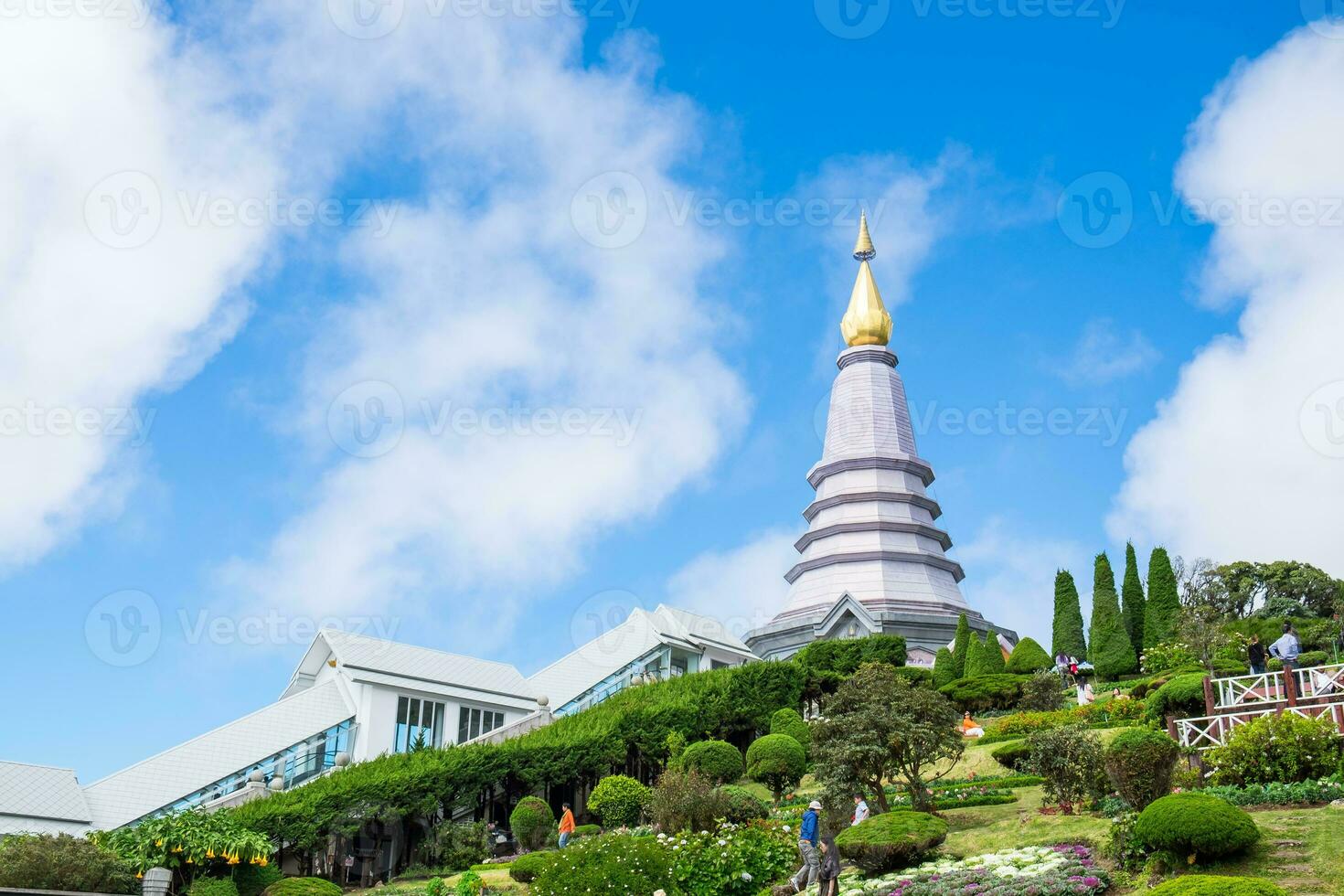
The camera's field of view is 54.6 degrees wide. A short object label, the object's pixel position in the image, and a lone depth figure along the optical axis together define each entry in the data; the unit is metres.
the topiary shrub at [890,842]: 21.94
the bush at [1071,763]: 24.17
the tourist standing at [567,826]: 30.27
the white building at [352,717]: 36.66
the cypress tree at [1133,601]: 54.12
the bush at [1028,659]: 48.06
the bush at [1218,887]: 15.48
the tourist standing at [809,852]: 20.45
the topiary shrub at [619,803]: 33.78
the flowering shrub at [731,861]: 23.14
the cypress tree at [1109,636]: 48.97
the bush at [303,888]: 26.77
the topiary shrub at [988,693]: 43.78
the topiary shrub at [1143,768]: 21.06
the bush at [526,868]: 26.22
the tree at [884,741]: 26.66
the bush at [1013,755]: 30.14
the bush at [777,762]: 34.16
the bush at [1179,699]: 29.47
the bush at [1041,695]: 39.91
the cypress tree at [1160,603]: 50.06
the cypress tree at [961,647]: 50.59
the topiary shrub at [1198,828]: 18.36
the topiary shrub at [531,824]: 32.56
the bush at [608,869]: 22.20
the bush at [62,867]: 25.36
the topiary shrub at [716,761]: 36.00
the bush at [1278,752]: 22.39
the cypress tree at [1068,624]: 54.31
